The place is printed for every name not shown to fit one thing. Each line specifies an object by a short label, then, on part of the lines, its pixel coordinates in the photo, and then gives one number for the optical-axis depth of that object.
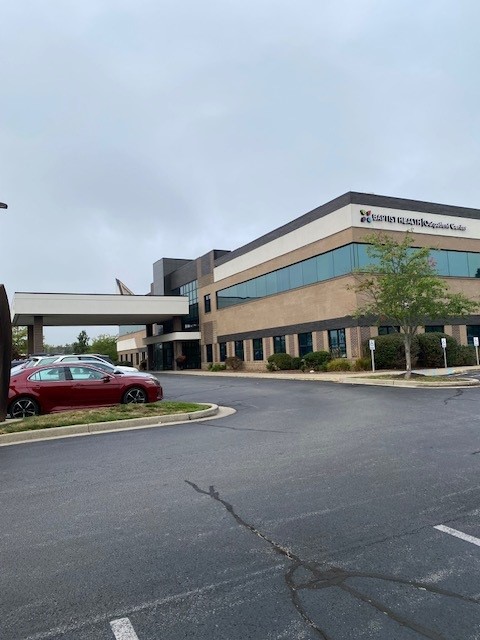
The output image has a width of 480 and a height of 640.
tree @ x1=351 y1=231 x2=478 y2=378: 20.88
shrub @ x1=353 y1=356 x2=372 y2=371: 27.20
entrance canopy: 43.25
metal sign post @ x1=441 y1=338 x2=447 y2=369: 24.53
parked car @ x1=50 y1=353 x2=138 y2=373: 20.33
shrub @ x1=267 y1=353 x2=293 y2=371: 34.16
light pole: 10.66
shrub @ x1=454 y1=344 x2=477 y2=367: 29.34
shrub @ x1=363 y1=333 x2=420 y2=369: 26.44
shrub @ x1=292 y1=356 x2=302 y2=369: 32.73
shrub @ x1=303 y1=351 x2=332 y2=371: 30.06
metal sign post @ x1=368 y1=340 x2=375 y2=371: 23.46
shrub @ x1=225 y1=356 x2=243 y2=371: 41.91
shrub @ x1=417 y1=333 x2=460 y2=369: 27.77
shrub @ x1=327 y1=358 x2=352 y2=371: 28.09
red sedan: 12.37
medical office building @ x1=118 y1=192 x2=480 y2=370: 29.69
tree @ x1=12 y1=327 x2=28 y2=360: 61.22
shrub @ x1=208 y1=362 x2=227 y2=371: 43.56
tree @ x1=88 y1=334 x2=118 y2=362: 93.21
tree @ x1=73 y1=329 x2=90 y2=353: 97.75
